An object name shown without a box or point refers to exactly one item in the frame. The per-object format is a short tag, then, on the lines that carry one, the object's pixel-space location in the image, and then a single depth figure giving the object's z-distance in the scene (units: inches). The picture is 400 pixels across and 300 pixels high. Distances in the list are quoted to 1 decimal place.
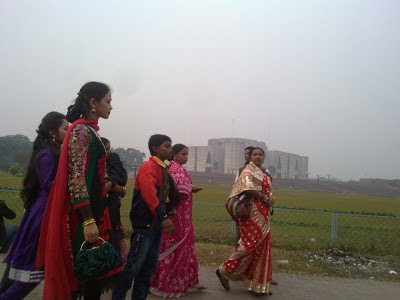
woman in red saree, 156.0
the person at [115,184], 136.2
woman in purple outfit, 89.6
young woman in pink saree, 150.3
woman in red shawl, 77.0
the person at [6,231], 124.1
